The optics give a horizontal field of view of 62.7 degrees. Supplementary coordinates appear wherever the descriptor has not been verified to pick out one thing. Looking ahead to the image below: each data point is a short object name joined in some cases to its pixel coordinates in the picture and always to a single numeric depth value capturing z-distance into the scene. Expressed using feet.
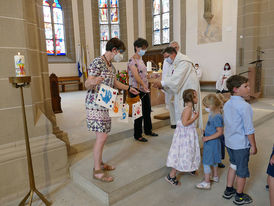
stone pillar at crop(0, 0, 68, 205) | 7.70
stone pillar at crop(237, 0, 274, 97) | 25.63
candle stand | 6.38
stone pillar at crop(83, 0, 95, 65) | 38.01
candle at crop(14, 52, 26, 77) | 6.35
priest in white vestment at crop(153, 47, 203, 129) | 10.62
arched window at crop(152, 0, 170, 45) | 37.91
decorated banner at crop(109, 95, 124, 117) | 8.13
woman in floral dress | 7.61
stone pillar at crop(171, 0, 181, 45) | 34.69
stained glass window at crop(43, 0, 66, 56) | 36.63
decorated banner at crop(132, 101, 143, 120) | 9.89
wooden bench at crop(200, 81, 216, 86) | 31.27
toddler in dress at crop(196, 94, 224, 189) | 7.93
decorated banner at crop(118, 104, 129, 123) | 8.89
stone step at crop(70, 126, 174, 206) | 7.72
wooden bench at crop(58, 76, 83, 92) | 35.70
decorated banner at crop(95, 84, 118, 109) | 7.54
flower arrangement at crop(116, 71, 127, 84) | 17.31
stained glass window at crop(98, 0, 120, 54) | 40.24
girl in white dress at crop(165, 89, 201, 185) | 8.16
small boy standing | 6.63
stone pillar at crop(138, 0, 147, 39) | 40.27
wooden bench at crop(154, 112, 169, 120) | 15.33
